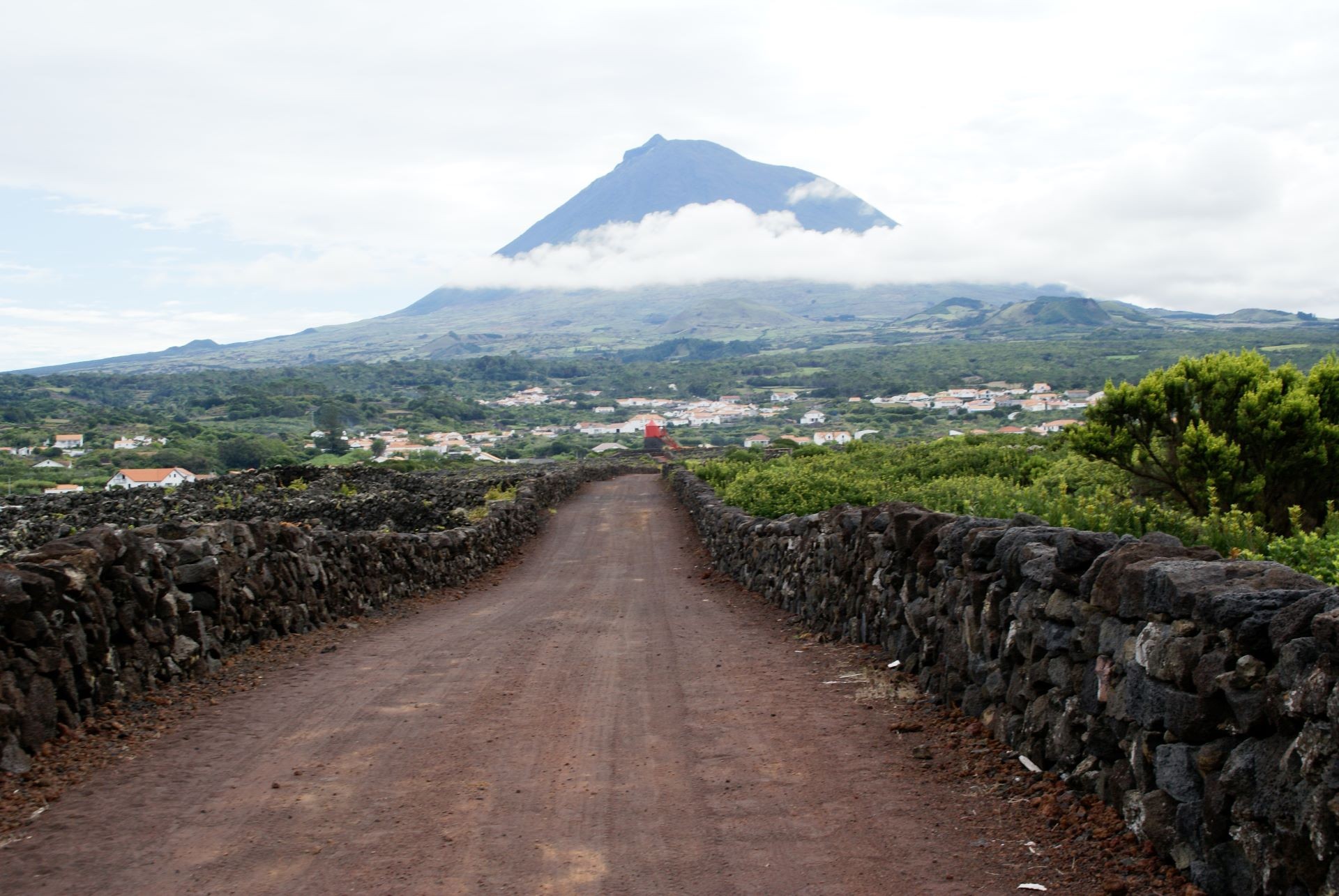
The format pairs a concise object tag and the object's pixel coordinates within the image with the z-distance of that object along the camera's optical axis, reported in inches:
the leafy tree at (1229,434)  479.8
